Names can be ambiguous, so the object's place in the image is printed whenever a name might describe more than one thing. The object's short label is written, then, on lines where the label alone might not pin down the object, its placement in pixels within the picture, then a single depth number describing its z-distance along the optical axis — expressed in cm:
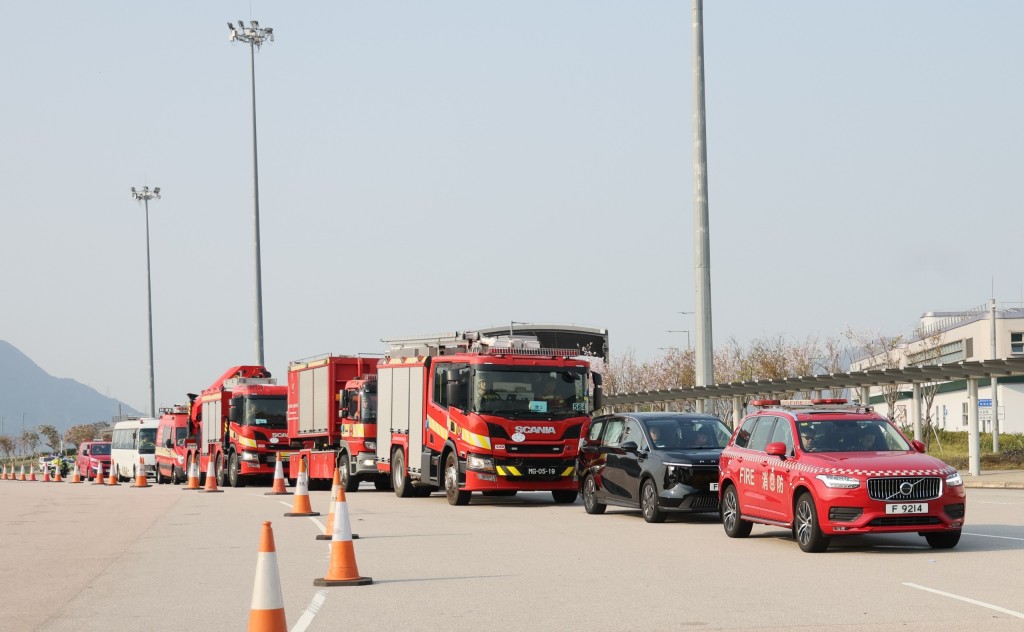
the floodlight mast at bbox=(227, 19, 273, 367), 5028
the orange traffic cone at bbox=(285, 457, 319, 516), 2381
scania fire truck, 2578
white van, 6092
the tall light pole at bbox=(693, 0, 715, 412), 3244
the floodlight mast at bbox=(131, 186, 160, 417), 8181
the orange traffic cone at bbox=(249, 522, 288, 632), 873
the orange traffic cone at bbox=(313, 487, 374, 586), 1314
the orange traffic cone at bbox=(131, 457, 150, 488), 4522
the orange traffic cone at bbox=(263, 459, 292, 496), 3203
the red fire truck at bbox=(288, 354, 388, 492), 3198
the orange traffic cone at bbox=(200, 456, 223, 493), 3694
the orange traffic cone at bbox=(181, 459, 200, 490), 4009
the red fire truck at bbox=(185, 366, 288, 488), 4056
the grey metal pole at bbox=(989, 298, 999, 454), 4475
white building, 6925
